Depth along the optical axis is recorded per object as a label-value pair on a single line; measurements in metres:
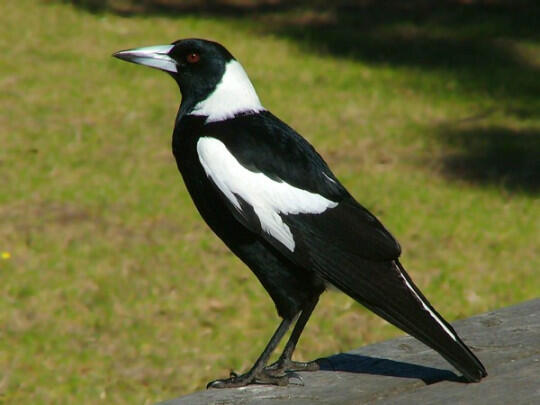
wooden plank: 4.75
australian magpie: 5.19
